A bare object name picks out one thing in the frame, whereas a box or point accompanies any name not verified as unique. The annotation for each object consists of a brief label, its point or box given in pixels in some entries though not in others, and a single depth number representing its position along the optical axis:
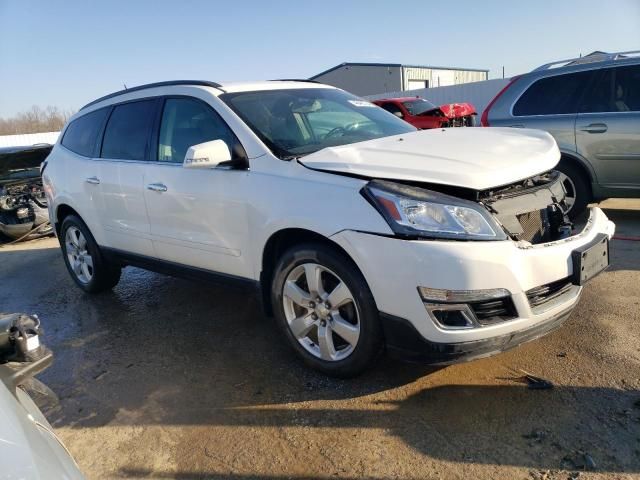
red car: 14.32
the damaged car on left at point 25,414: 1.33
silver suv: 5.49
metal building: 39.31
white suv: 2.55
